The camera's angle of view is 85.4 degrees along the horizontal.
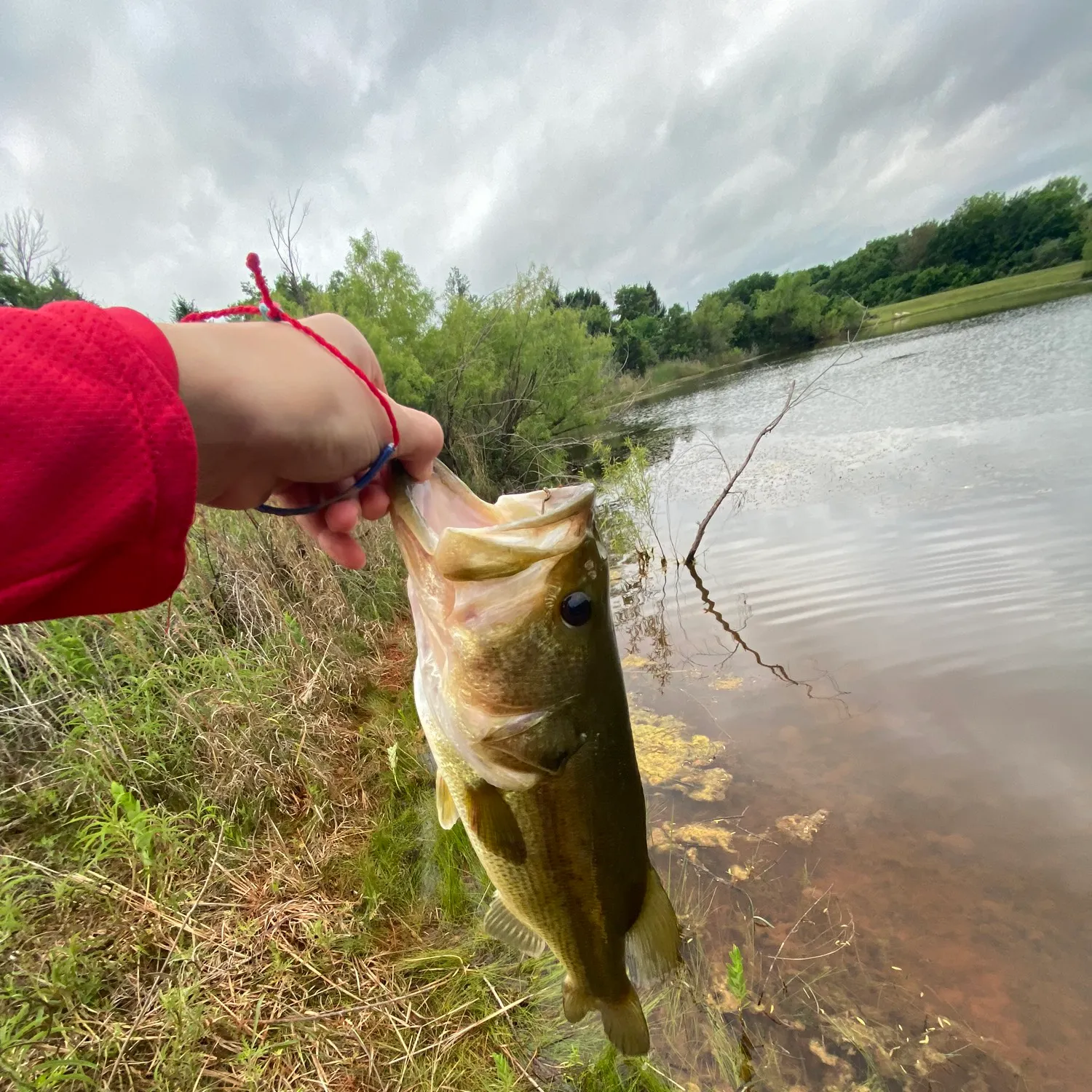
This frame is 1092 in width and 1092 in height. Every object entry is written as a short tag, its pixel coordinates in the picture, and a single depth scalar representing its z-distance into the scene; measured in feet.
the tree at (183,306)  94.76
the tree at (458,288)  58.00
